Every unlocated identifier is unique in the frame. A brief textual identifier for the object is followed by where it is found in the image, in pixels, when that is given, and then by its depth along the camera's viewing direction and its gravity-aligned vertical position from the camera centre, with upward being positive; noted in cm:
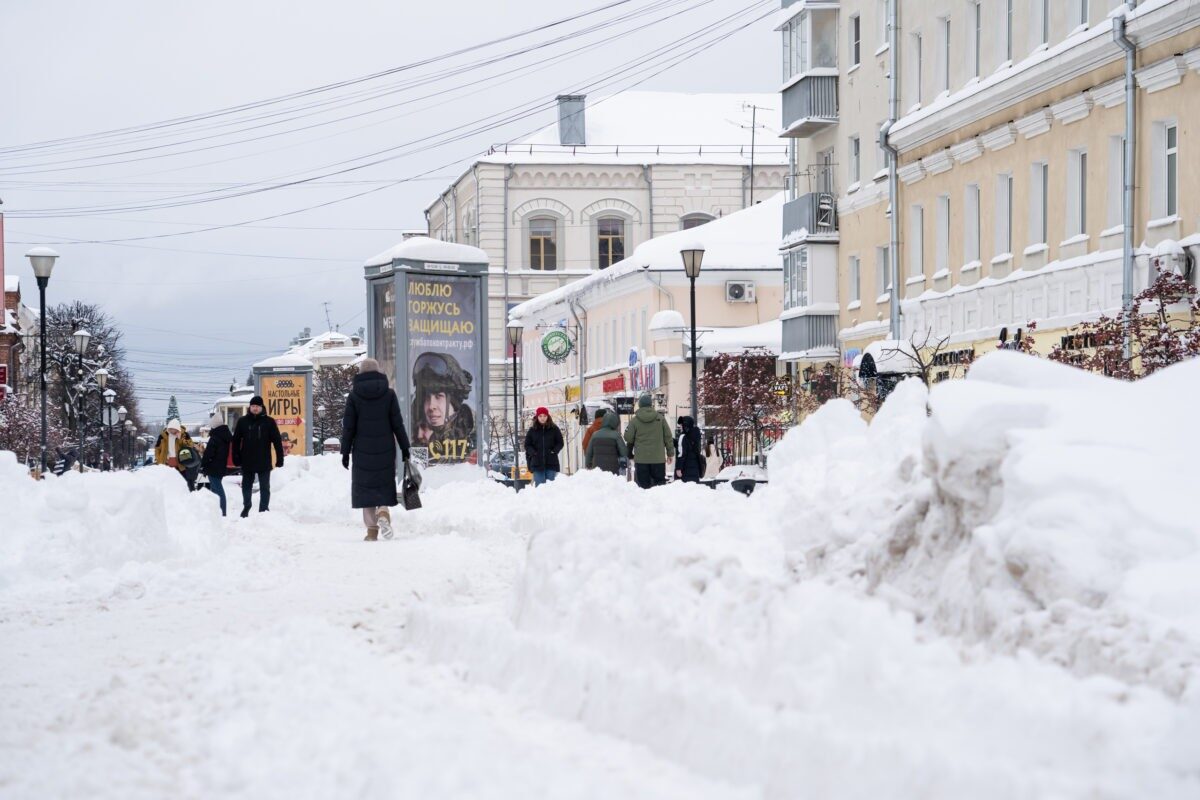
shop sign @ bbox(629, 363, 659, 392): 5570 -14
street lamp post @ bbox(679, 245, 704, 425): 3105 +199
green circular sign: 6588 +104
